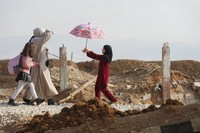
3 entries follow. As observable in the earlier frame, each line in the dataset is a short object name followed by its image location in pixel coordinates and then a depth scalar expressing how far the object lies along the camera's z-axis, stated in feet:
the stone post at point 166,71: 50.37
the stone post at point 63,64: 51.16
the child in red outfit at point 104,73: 39.69
